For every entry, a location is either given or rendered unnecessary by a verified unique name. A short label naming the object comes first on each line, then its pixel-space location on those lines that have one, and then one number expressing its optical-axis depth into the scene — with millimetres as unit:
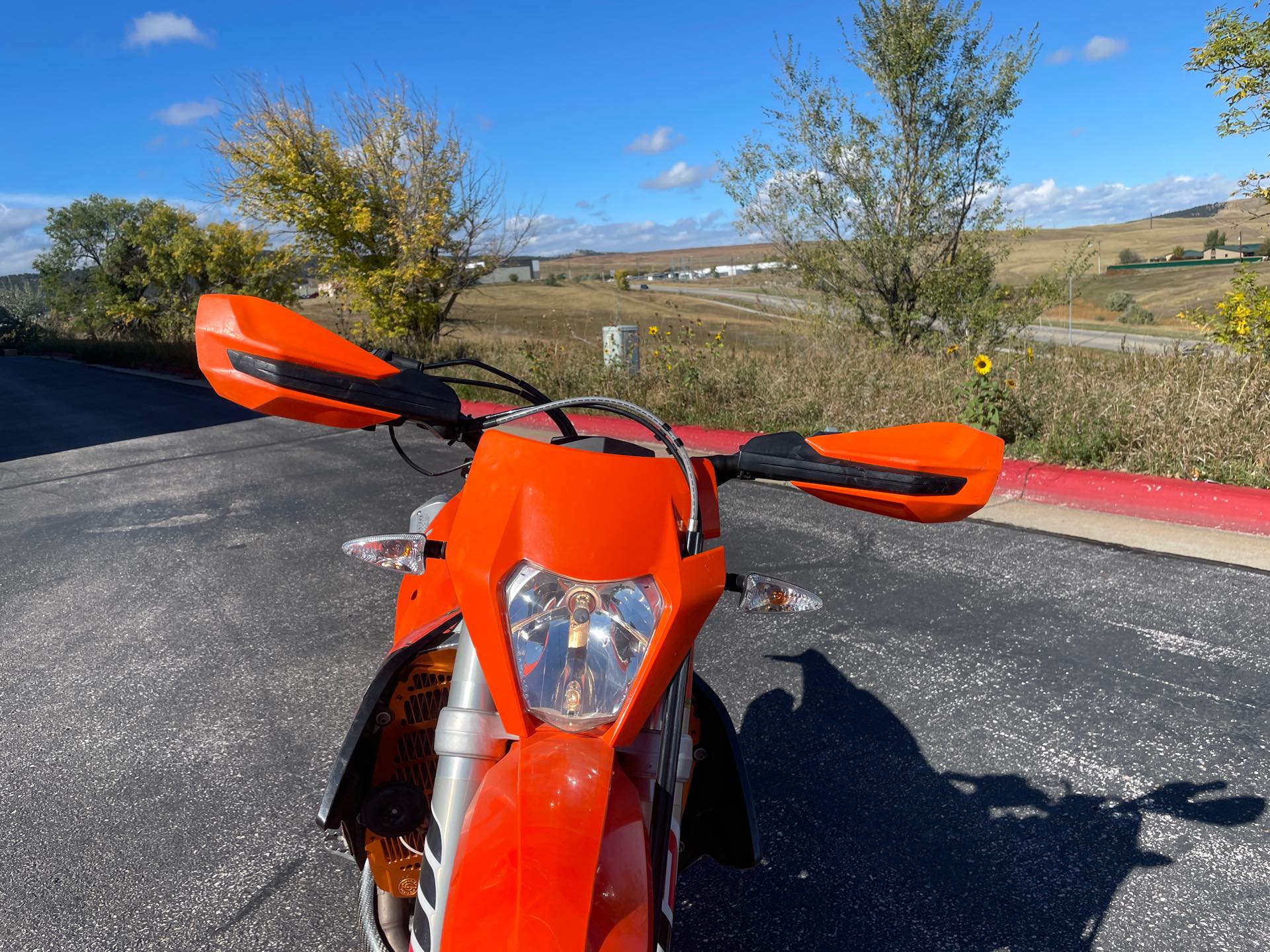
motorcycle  1204
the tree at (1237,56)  7059
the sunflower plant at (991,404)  6930
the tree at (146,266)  23391
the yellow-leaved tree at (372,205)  14703
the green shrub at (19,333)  35188
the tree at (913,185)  11352
